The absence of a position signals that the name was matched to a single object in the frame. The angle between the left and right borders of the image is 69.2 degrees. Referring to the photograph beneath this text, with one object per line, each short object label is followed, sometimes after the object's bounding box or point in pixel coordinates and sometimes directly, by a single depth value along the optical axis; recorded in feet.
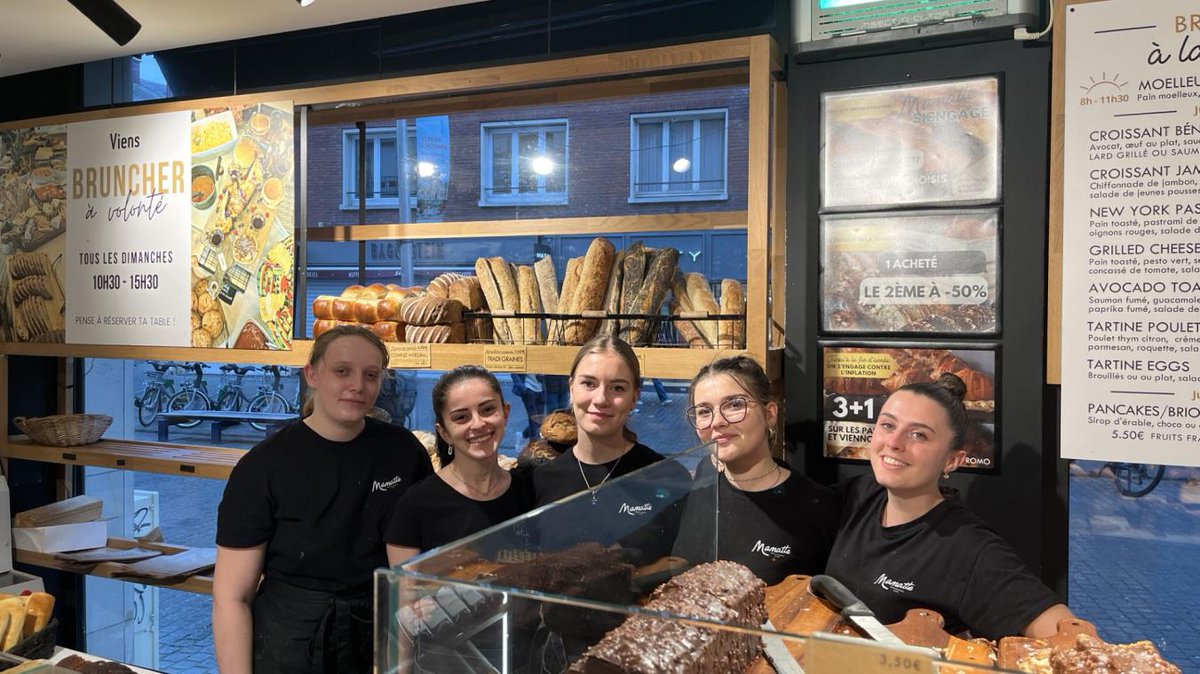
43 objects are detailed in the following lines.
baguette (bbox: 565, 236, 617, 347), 8.11
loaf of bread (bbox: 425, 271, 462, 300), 8.82
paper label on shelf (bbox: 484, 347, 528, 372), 8.18
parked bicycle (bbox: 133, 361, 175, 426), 11.93
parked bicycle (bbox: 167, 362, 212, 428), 11.50
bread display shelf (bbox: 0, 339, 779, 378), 7.52
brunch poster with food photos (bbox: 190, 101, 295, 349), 9.27
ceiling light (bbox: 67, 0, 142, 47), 6.55
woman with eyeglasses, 5.56
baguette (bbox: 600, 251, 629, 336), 8.05
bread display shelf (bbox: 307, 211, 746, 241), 8.37
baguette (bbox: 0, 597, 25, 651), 6.20
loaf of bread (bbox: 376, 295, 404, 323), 8.77
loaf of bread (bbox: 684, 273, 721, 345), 7.64
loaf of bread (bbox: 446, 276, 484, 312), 8.75
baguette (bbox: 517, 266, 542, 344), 8.39
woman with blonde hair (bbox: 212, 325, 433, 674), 6.28
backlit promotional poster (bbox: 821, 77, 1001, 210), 7.09
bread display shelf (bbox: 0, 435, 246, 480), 9.87
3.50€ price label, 2.15
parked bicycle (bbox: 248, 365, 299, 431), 11.00
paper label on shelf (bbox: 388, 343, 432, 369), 8.52
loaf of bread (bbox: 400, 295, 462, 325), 8.45
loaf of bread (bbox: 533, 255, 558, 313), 8.52
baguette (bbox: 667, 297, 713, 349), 7.68
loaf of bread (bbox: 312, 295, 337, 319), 9.14
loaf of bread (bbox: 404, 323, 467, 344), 8.51
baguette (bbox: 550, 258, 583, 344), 8.22
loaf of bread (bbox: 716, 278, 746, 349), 7.53
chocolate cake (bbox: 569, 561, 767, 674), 2.43
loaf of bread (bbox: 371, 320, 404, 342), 8.77
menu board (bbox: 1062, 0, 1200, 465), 6.19
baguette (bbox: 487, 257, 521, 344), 8.52
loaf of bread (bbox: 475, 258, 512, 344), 8.59
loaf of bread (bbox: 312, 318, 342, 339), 9.11
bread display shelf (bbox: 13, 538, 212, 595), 9.91
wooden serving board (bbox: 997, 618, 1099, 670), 3.55
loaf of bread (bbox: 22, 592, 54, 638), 6.46
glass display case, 2.44
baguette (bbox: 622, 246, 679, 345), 7.82
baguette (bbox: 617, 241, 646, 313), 8.04
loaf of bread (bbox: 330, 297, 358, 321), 9.02
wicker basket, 10.91
